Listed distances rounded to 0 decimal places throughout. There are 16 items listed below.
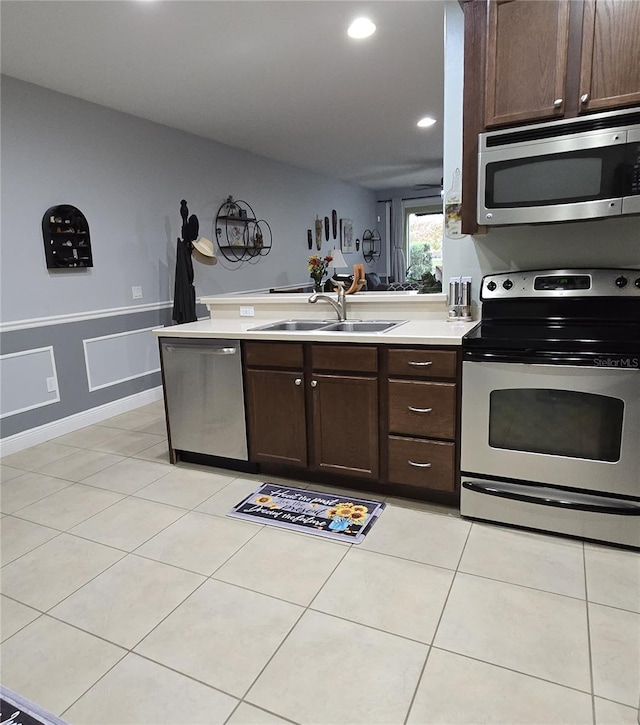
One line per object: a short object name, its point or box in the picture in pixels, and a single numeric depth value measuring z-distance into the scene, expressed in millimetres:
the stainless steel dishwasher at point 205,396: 2697
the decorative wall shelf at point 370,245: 9461
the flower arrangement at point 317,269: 3456
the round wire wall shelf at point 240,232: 5316
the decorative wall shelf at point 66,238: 3529
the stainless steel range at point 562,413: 1893
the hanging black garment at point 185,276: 4270
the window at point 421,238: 9609
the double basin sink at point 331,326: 2723
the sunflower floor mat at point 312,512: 2199
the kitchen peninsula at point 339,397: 2250
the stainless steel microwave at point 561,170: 1938
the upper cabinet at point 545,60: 1909
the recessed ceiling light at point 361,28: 2739
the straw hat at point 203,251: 4438
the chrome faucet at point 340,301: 2857
